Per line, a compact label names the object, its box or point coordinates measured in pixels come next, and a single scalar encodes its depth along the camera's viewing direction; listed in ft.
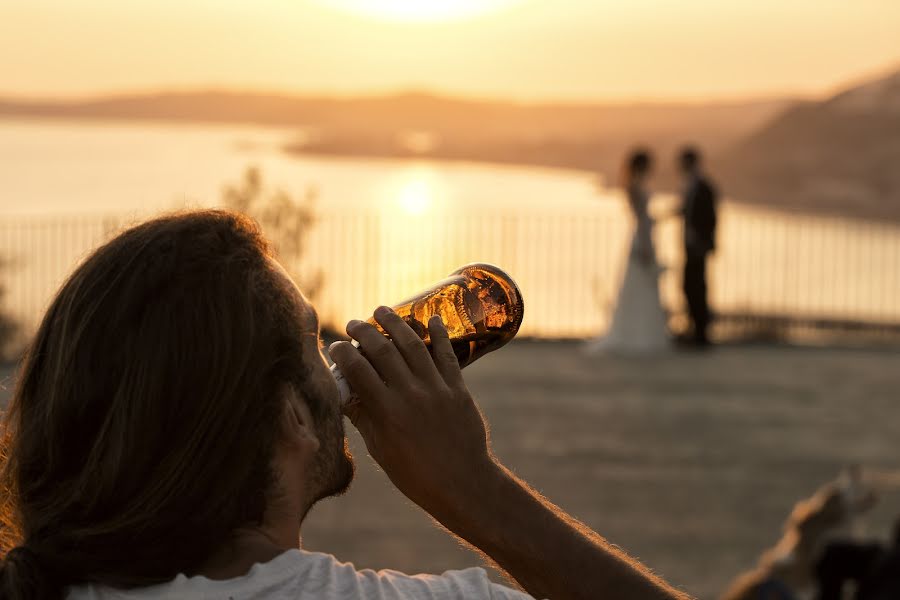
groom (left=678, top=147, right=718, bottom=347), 47.73
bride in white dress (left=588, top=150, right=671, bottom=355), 47.91
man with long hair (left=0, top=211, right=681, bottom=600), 4.30
